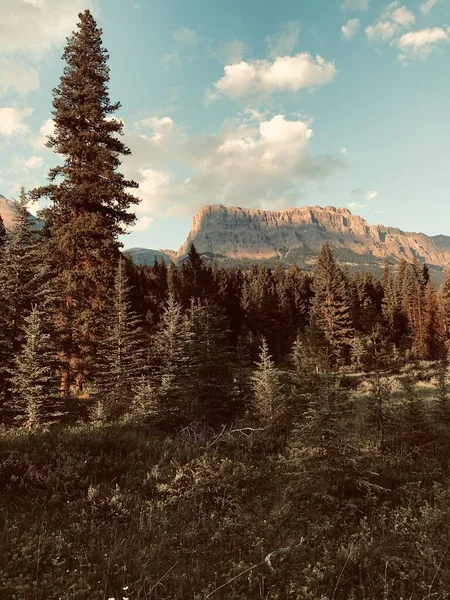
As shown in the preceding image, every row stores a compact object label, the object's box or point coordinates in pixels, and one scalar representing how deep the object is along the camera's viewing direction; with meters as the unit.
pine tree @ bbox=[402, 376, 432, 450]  10.33
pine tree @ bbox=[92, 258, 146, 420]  18.02
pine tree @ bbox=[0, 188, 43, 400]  15.27
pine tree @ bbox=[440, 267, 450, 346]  61.47
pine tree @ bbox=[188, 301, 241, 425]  13.18
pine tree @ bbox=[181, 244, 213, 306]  43.25
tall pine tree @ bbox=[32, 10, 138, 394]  18.78
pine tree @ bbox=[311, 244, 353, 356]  51.13
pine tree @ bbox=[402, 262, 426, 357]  56.62
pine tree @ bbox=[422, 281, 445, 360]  55.31
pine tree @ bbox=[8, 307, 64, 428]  12.92
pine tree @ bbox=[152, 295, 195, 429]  12.92
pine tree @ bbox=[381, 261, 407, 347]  69.76
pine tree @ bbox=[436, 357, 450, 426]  14.51
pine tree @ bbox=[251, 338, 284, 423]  14.27
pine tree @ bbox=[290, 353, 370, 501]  6.68
